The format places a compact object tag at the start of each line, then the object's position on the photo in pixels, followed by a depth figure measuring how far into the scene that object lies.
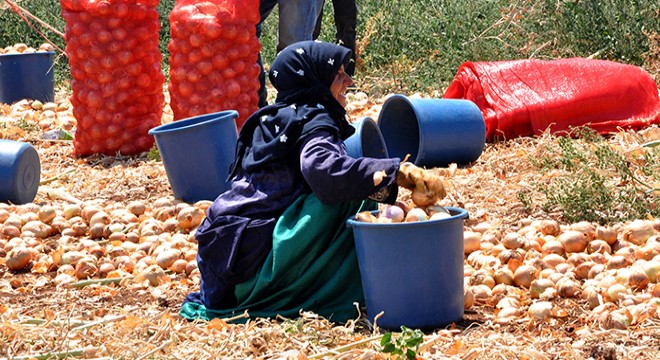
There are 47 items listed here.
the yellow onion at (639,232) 6.94
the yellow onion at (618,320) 5.30
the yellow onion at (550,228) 7.25
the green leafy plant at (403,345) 4.59
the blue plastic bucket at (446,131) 9.97
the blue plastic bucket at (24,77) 15.08
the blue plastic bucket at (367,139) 7.81
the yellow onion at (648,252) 6.42
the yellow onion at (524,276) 6.31
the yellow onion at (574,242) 6.87
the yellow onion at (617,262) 6.38
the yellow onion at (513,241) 6.90
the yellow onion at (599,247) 6.77
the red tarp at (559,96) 10.58
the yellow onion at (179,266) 7.17
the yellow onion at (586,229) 7.04
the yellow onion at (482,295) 6.15
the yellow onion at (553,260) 6.59
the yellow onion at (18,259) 7.55
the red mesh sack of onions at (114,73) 11.12
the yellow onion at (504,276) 6.37
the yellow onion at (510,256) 6.55
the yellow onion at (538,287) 6.10
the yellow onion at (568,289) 6.05
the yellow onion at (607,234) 6.91
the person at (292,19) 11.52
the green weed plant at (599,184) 7.66
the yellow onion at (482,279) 6.33
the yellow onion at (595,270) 6.37
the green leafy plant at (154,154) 11.13
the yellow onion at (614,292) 5.78
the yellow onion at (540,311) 5.59
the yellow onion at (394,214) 5.54
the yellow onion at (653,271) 6.06
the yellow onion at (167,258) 7.24
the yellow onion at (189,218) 8.09
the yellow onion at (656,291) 5.75
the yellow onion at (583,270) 6.45
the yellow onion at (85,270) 7.23
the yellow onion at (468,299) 6.03
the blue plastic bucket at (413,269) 5.40
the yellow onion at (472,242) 7.01
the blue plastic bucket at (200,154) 8.79
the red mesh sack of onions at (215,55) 10.57
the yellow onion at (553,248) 6.83
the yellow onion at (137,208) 8.73
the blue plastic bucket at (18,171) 9.26
